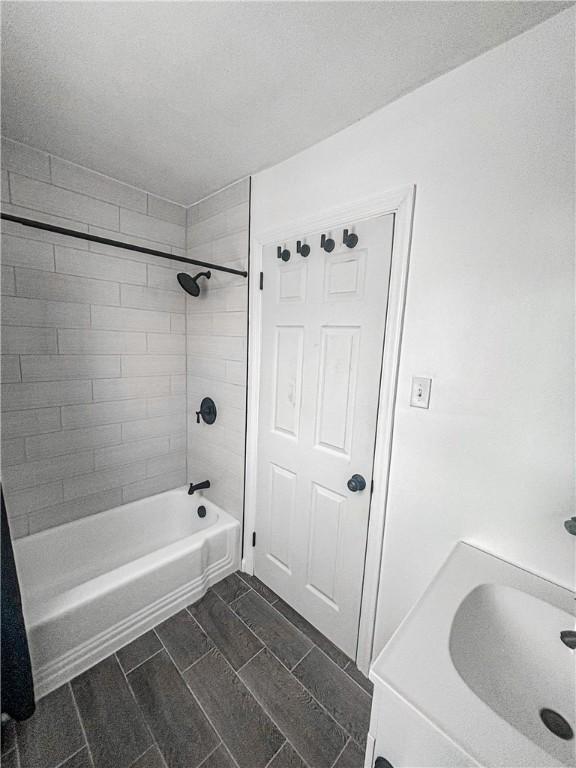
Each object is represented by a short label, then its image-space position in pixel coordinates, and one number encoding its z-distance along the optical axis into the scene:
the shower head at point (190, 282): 1.92
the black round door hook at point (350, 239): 1.30
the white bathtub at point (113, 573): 1.35
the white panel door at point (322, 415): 1.33
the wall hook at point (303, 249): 1.49
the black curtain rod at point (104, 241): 1.08
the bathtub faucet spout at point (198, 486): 2.19
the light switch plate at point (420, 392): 1.15
